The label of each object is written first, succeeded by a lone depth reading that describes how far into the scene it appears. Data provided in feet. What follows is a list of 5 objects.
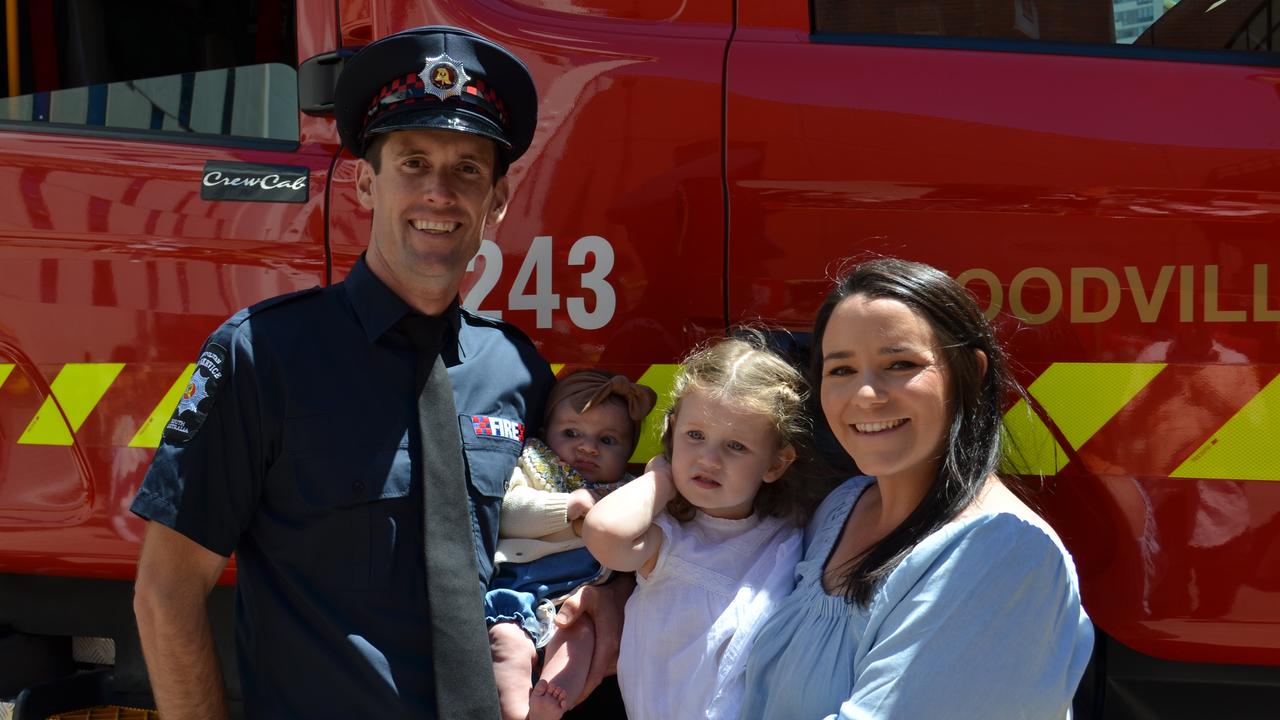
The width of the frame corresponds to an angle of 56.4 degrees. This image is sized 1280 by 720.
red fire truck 6.41
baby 6.10
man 5.44
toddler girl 5.93
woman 4.65
